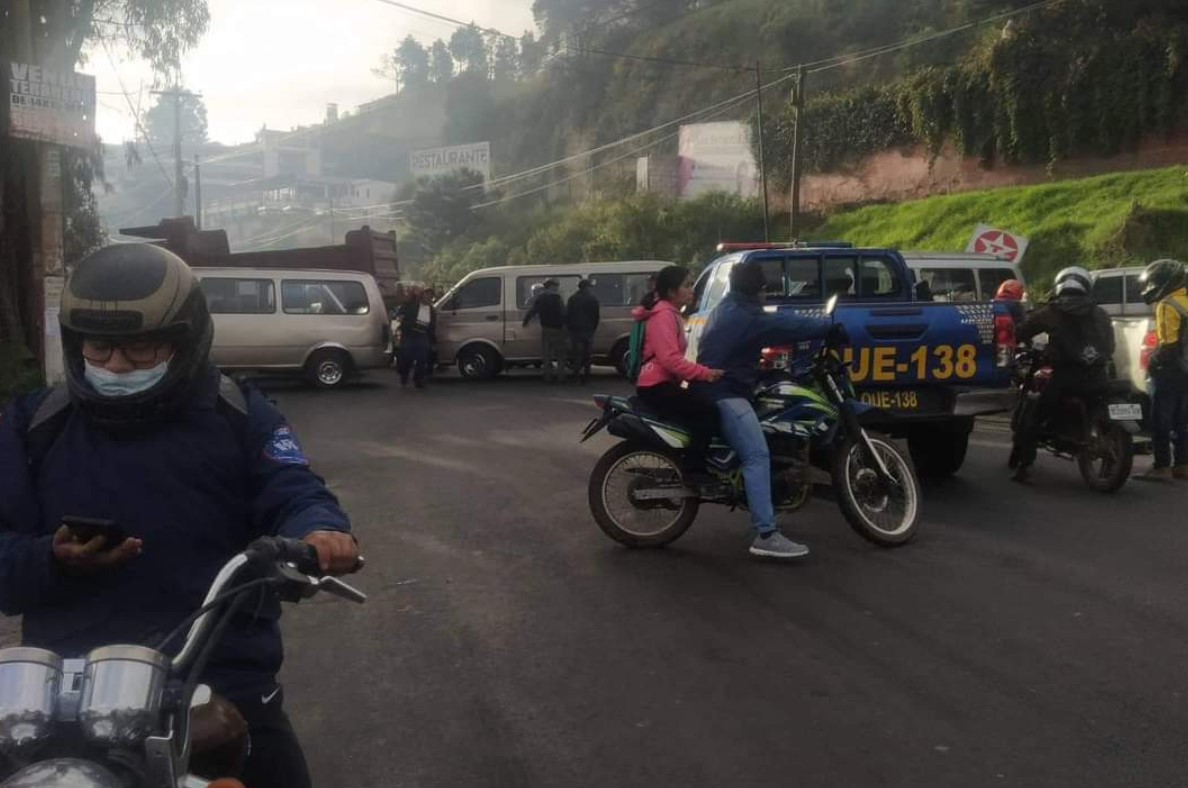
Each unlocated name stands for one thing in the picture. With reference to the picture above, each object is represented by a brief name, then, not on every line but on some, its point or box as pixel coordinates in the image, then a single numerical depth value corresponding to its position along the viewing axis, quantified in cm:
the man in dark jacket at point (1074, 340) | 864
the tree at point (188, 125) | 13300
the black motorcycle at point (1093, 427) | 838
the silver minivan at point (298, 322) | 1858
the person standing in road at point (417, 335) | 1825
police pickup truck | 853
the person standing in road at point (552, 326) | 1852
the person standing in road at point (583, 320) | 1866
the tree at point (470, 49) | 10971
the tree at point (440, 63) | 12375
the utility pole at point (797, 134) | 3116
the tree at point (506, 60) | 9534
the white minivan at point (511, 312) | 2017
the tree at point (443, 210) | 6525
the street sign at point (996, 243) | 1833
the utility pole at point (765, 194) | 3659
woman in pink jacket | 677
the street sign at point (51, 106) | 1223
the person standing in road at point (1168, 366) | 884
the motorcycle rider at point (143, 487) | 214
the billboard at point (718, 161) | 4831
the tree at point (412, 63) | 12644
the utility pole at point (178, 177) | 4706
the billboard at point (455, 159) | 7831
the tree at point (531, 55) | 8525
